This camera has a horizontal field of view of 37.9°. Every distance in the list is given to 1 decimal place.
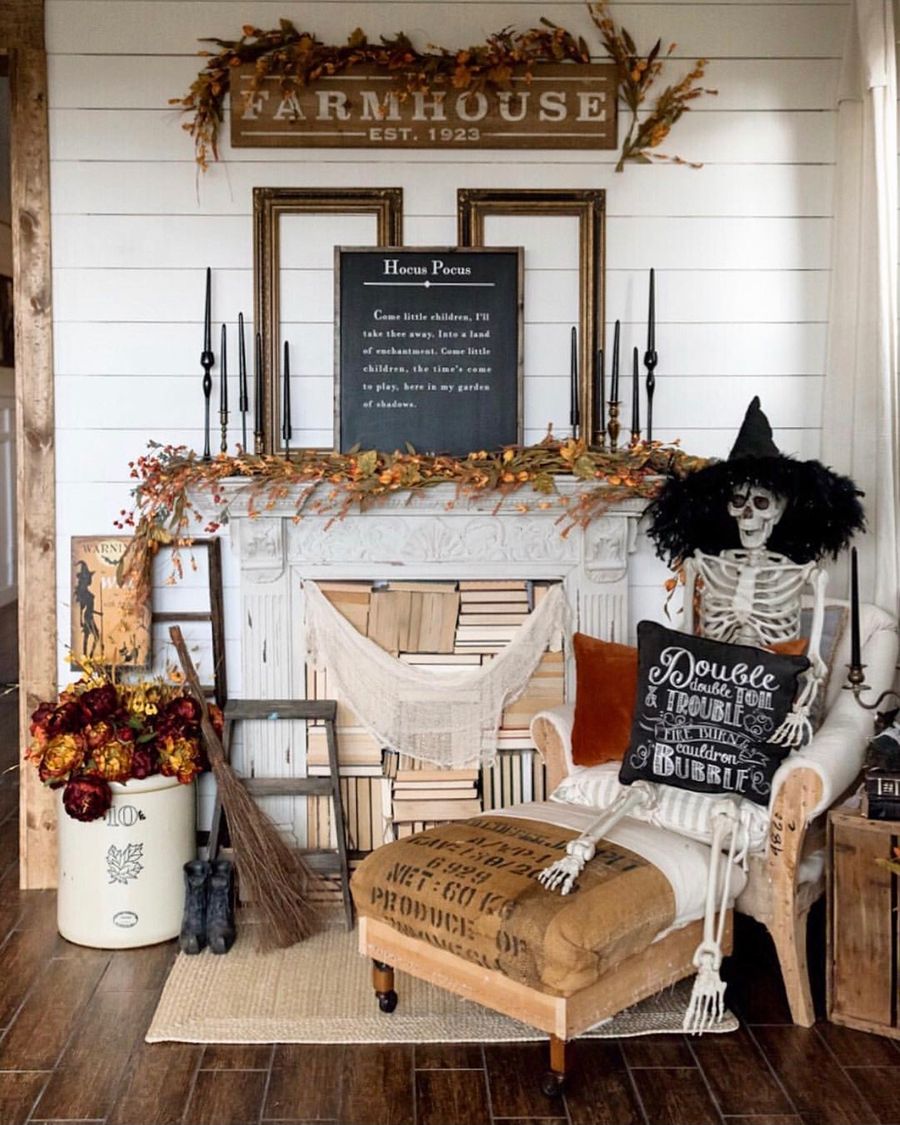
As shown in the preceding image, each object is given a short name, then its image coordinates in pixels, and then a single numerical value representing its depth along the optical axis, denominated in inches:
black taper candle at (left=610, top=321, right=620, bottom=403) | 151.3
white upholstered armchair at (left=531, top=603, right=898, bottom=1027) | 119.4
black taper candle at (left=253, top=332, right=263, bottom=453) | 153.0
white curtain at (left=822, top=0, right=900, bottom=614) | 141.6
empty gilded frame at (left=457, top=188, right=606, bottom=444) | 153.4
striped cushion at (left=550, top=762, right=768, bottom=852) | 122.8
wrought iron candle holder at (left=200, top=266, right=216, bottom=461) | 150.9
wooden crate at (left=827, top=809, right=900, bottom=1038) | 118.7
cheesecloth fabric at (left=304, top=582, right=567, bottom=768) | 152.8
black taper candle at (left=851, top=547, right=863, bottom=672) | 127.5
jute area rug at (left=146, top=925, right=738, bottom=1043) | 118.4
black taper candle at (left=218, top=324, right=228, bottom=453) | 150.3
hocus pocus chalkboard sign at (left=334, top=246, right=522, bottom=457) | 152.4
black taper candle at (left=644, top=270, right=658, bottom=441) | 151.6
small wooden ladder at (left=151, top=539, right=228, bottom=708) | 153.8
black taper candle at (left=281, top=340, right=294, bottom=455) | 151.6
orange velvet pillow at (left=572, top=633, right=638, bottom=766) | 136.5
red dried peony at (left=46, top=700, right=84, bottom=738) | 139.3
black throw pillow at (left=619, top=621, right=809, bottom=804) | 123.1
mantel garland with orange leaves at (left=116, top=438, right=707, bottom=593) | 145.6
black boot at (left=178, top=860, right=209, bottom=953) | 137.6
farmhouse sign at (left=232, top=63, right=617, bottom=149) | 151.6
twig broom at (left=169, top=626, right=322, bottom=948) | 139.9
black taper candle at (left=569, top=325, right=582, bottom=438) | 153.6
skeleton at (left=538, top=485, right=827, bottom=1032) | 128.9
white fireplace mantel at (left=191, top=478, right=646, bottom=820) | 150.6
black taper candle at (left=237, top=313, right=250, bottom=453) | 150.0
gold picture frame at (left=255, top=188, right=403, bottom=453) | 152.4
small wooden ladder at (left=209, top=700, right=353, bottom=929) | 146.6
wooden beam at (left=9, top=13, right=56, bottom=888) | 150.3
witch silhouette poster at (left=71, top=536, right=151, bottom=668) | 153.9
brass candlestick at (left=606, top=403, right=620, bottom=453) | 152.1
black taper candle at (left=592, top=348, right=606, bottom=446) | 154.4
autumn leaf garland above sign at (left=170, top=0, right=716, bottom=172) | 149.8
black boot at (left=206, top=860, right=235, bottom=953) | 137.3
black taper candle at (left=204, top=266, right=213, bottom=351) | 150.9
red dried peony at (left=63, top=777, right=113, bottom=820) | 135.6
